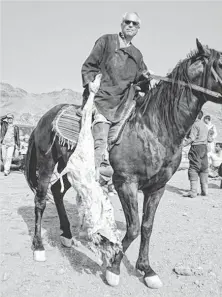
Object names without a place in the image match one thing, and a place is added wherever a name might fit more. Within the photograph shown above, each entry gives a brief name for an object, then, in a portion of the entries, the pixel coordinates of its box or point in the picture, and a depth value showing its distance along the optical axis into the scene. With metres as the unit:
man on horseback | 3.64
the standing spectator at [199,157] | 8.75
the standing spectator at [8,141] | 11.48
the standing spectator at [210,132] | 11.20
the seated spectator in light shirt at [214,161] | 12.56
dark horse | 3.32
